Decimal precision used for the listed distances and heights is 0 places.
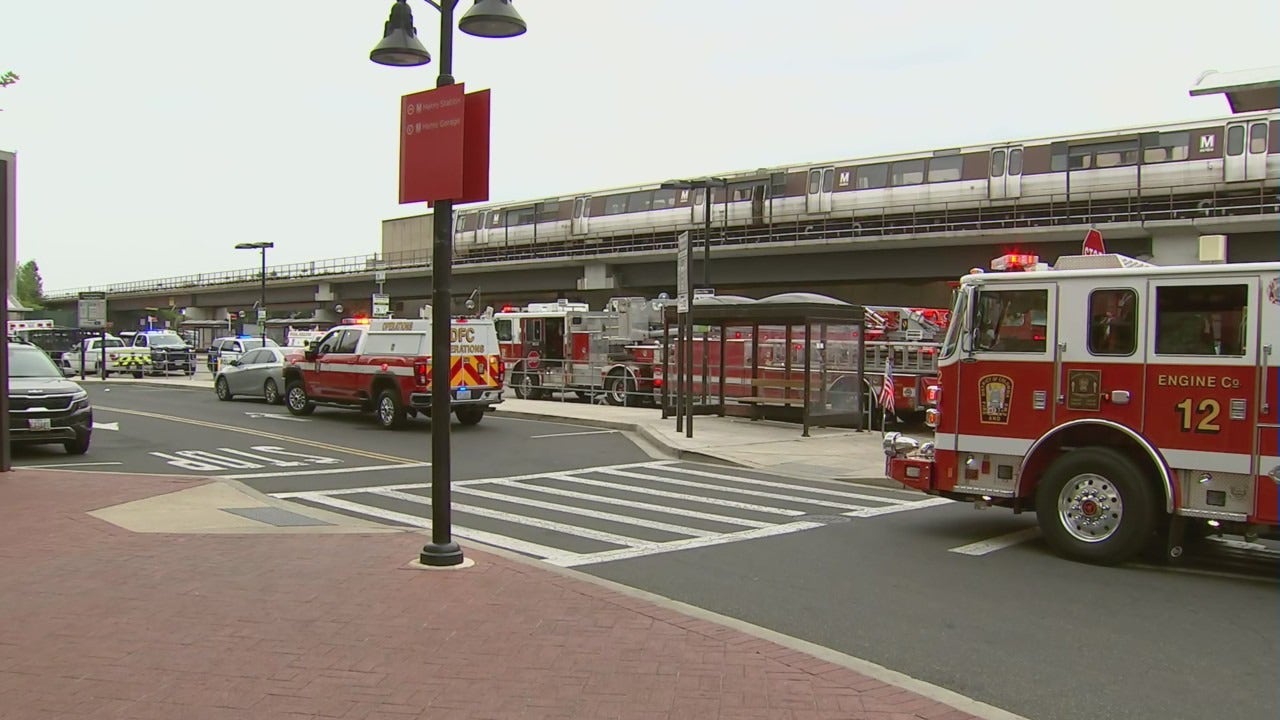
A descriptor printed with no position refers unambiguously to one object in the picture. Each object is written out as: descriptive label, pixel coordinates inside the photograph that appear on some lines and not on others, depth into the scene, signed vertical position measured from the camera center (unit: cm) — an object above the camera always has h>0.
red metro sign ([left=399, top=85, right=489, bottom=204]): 689 +138
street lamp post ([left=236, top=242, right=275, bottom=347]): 4156 +262
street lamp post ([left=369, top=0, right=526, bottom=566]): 695 +45
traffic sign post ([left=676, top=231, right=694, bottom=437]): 1778 +76
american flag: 1936 -82
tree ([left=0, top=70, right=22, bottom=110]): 983 +255
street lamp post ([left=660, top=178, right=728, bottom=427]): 1809 +218
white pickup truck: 4238 -95
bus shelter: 1892 -29
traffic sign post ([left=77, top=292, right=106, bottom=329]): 4156 +111
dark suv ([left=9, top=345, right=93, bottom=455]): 1434 -105
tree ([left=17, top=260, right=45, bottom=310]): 13512 +726
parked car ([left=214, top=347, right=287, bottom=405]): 2620 -105
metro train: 2853 +596
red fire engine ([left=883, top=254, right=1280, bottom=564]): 782 -40
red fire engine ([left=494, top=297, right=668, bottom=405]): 2656 -12
